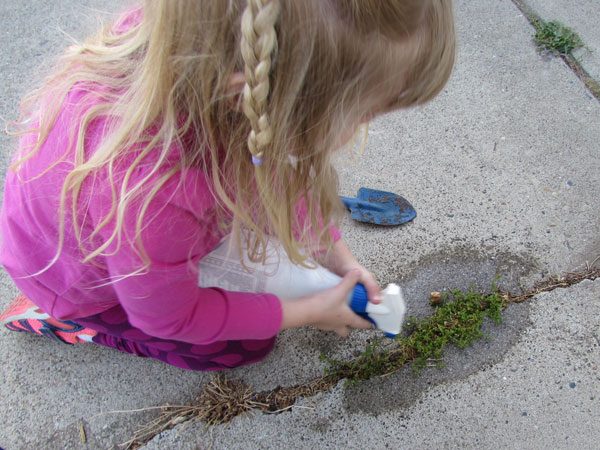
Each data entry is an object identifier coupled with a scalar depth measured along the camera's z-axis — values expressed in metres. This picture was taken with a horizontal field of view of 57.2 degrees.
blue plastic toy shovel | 1.72
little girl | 0.76
